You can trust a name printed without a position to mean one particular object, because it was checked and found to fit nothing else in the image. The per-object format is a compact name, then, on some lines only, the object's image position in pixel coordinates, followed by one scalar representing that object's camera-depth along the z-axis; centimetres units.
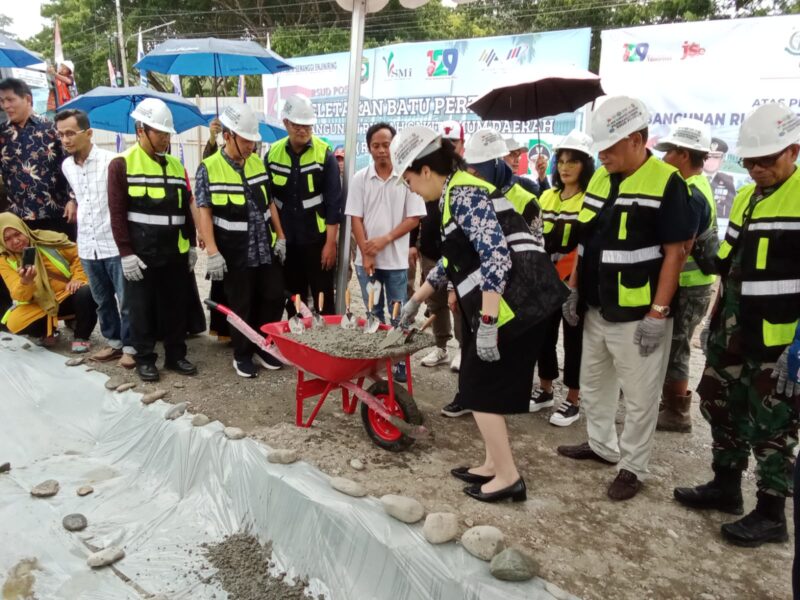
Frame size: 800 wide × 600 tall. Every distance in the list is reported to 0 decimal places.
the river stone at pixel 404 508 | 242
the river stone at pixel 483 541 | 220
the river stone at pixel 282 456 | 286
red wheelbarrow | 301
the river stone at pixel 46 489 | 306
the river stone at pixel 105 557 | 258
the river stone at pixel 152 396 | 372
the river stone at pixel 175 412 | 347
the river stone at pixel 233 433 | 312
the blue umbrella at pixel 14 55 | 517
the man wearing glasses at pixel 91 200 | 417
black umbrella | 397
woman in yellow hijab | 443
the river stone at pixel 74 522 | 283
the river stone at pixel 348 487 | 262
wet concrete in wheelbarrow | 302
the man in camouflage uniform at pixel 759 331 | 229
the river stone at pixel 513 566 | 208
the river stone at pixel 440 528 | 229
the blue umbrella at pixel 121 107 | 616
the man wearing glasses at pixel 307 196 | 417
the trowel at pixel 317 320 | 359
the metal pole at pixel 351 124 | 406
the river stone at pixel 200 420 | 331
